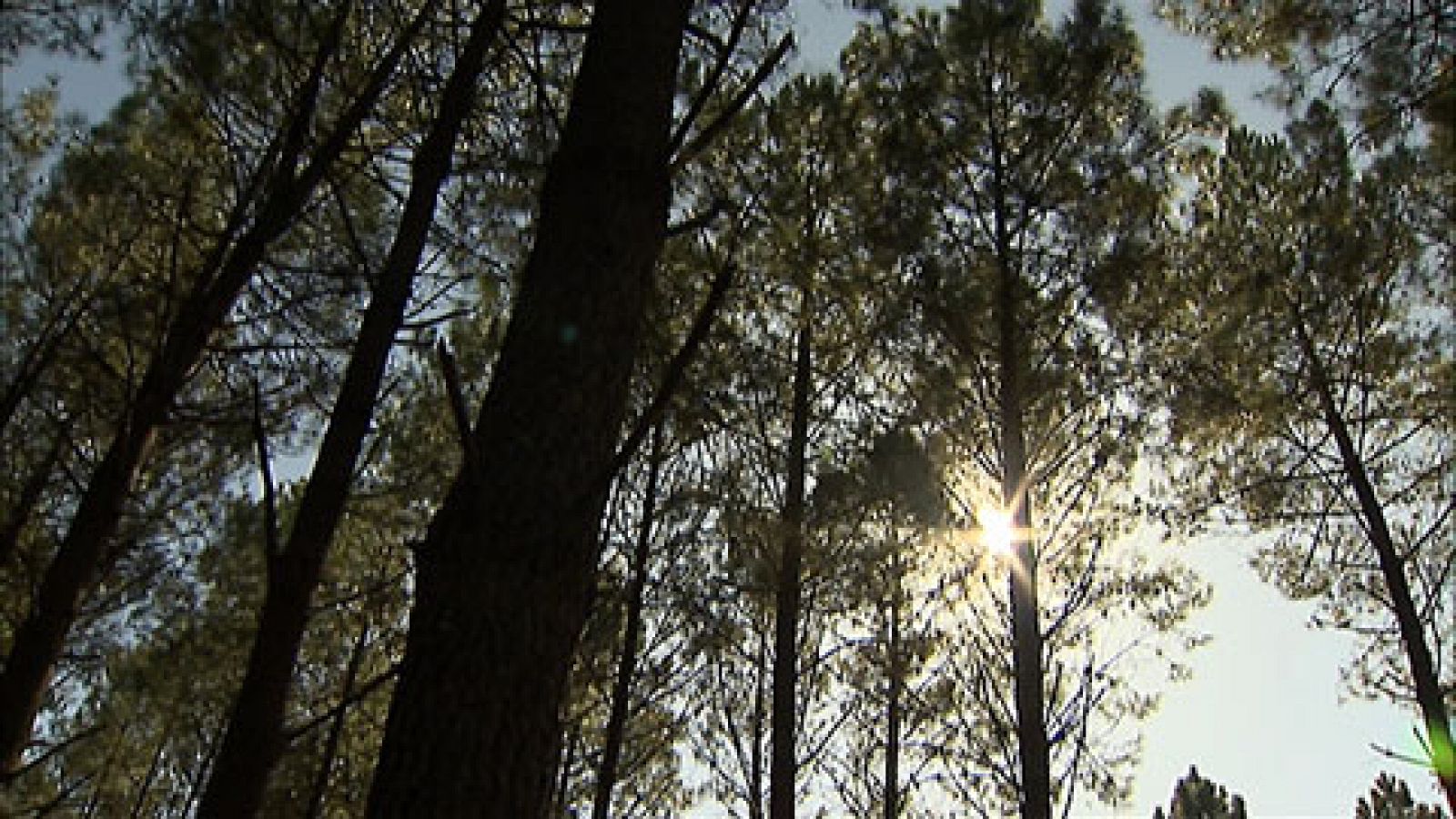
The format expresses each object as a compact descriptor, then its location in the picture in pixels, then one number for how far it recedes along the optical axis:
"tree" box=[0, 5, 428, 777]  3.87
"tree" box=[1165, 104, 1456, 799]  9.21
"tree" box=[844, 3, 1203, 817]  8.03
